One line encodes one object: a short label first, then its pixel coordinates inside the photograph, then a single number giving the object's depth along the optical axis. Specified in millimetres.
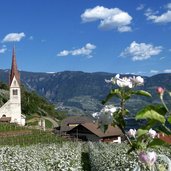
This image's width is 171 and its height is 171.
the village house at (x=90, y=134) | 46199
